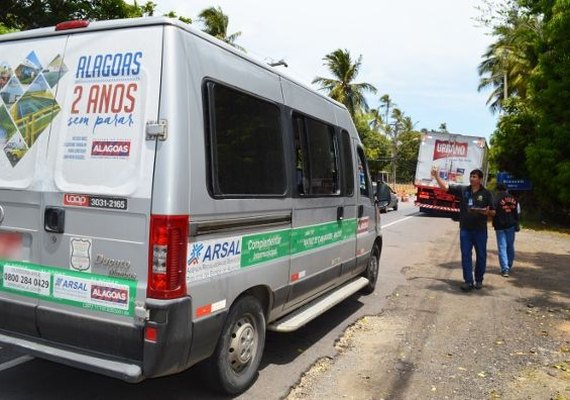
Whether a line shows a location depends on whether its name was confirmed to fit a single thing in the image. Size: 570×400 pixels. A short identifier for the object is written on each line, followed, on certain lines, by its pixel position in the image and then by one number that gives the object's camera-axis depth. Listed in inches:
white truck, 946.7
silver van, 130.7
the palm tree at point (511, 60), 623.2
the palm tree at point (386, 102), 2706.7
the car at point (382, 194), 301.0
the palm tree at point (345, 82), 1517.0
